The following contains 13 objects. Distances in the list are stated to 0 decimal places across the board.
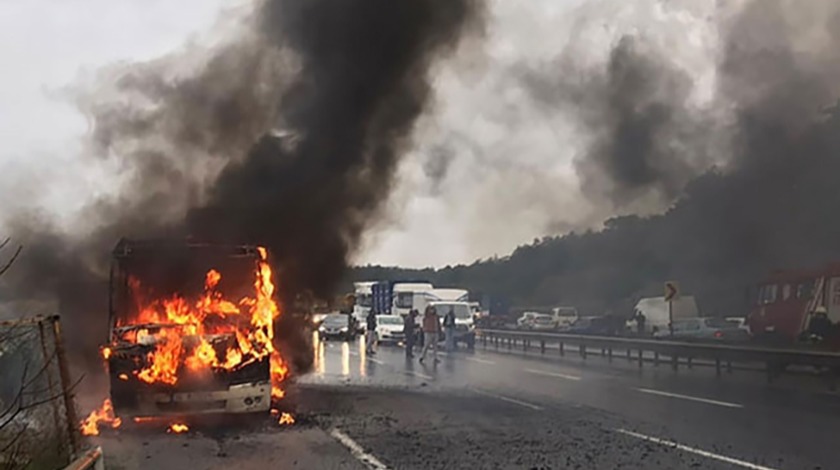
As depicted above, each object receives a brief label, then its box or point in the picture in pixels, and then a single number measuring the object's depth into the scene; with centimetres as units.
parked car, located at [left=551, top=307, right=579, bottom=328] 5134
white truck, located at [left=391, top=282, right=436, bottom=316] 4494
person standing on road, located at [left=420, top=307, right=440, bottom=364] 2428
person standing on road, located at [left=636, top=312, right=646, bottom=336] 4296
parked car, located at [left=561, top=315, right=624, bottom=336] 4536
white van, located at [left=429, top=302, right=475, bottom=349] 3450
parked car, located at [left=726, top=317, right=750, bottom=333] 3442
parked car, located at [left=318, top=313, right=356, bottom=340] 4562
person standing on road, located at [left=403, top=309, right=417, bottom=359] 2730
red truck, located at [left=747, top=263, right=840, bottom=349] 2588
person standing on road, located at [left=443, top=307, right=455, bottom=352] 3139
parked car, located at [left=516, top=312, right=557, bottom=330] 5209
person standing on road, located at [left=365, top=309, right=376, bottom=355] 3081
